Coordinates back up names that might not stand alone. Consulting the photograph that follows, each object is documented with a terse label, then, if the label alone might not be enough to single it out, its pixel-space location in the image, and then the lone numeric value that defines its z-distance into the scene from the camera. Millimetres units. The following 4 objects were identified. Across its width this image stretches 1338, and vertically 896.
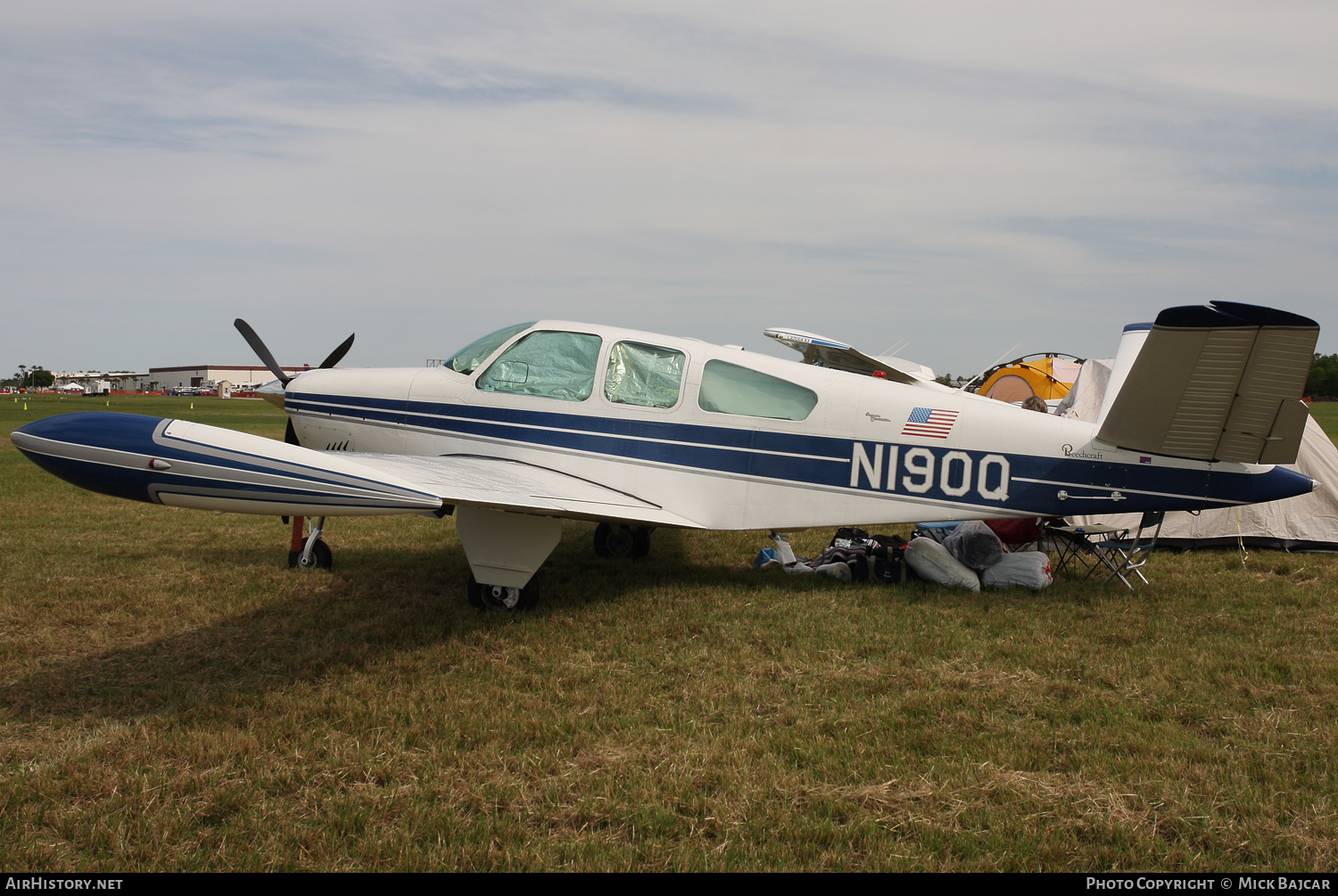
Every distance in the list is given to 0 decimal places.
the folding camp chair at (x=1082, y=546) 6964
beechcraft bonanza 5414
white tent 8352
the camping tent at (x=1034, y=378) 12695
